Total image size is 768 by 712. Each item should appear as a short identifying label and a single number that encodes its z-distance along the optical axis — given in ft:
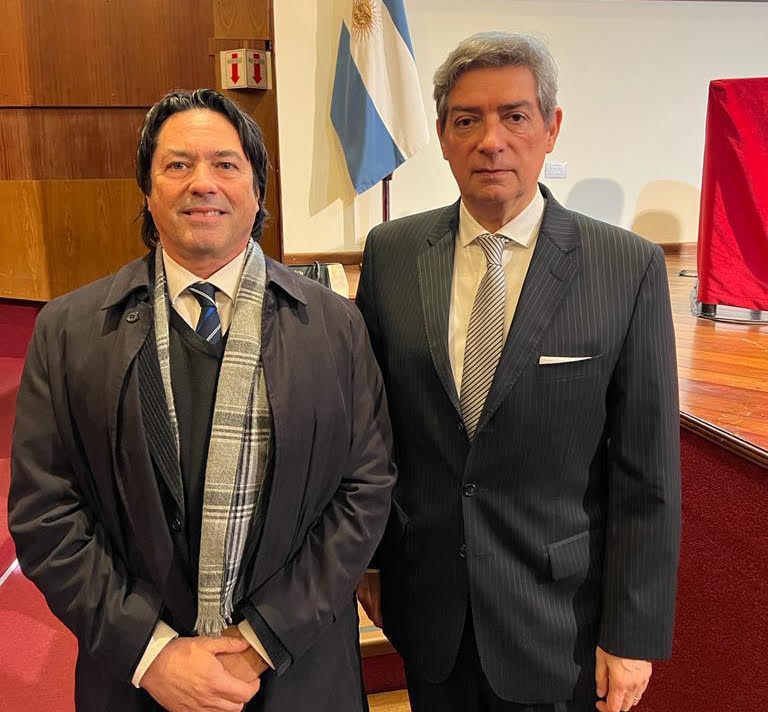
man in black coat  3.50
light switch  18.20
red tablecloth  10.18
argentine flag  15.03
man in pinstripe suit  3.70
